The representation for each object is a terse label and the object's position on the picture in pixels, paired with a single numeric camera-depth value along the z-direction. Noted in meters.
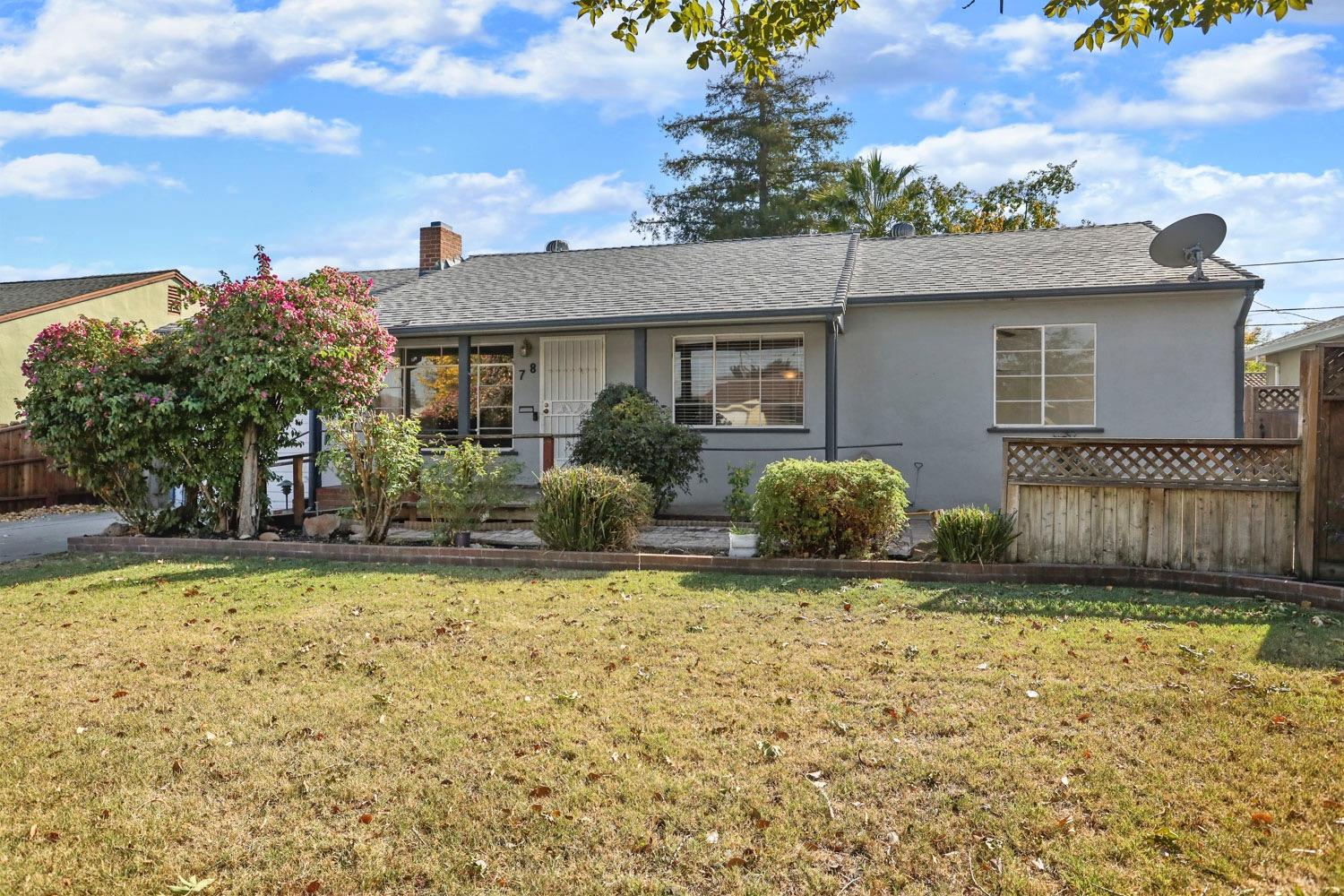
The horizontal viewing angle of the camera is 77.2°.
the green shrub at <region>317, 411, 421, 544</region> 9.60
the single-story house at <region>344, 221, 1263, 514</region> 11.74
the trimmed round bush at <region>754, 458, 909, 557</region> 8.10
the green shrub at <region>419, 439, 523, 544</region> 9.48
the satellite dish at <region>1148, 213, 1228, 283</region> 11.38
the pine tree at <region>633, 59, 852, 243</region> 29.80
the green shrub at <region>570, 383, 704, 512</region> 10.99
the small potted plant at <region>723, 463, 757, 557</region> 8.52
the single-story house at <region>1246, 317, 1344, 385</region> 20.03
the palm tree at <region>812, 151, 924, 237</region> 26.08
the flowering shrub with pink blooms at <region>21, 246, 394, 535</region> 9.54
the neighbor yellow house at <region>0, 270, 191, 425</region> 19.34
